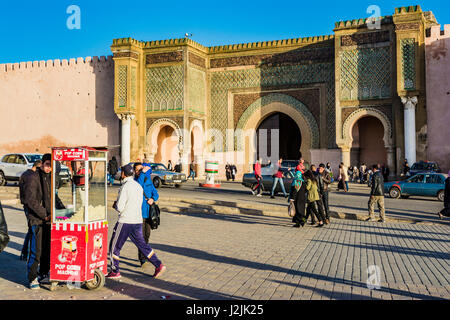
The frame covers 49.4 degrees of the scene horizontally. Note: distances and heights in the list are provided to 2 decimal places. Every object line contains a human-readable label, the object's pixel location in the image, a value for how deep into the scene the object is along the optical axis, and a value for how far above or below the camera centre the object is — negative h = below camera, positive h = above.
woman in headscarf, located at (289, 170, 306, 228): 10.14 -0.80
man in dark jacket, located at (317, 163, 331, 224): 10.35 -0.54
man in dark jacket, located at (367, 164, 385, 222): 10.98 -0.65
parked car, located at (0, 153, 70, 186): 17.57 -0.01
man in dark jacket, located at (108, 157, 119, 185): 19.95 -0.24
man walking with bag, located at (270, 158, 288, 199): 15.90 -0.60
